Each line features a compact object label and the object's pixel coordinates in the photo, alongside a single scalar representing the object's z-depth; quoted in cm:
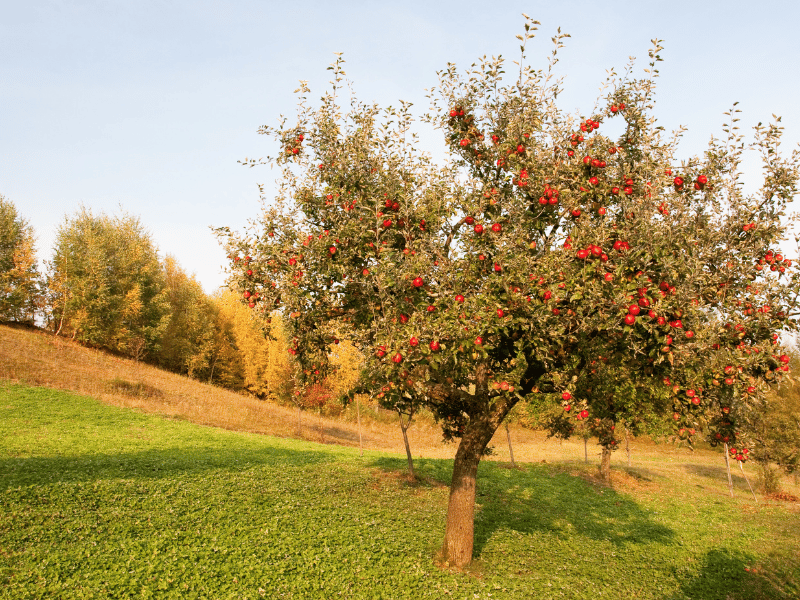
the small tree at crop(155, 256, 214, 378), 5444
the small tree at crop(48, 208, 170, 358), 4497
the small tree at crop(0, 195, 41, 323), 4575
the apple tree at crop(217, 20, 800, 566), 769
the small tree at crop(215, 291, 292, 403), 4291
